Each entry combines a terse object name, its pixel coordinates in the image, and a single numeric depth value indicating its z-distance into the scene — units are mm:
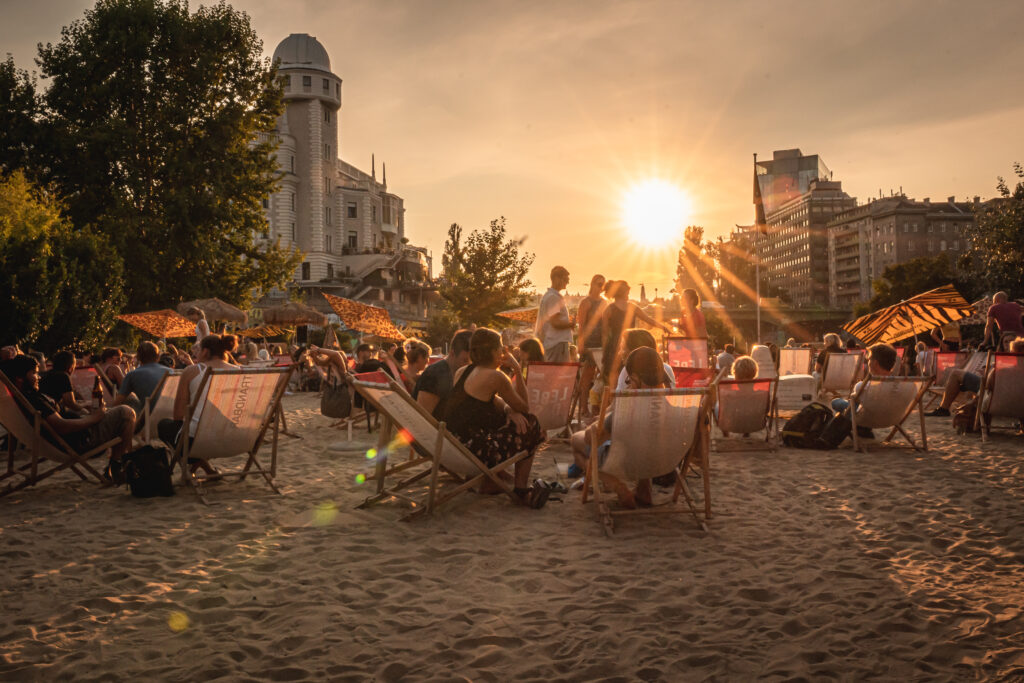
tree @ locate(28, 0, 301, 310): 25406
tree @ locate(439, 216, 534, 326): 40969
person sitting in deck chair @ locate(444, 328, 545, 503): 5770
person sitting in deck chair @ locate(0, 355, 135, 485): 6723
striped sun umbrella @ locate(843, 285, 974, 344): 11221
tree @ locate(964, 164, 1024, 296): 34469
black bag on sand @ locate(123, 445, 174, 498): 6230
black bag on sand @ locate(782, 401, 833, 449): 9188
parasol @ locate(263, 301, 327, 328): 24344
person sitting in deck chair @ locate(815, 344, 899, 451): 8844
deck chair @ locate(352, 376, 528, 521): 5340
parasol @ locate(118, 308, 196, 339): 18906
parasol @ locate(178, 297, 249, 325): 20734
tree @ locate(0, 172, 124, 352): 16766
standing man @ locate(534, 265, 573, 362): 9406
